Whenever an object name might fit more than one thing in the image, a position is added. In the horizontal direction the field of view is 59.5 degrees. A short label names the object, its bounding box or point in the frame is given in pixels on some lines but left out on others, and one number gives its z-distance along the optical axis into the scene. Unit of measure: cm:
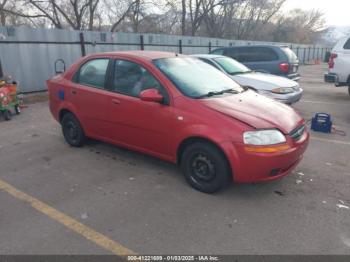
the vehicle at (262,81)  726
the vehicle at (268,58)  993
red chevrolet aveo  336
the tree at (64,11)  2408
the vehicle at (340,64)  934
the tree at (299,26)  5334
